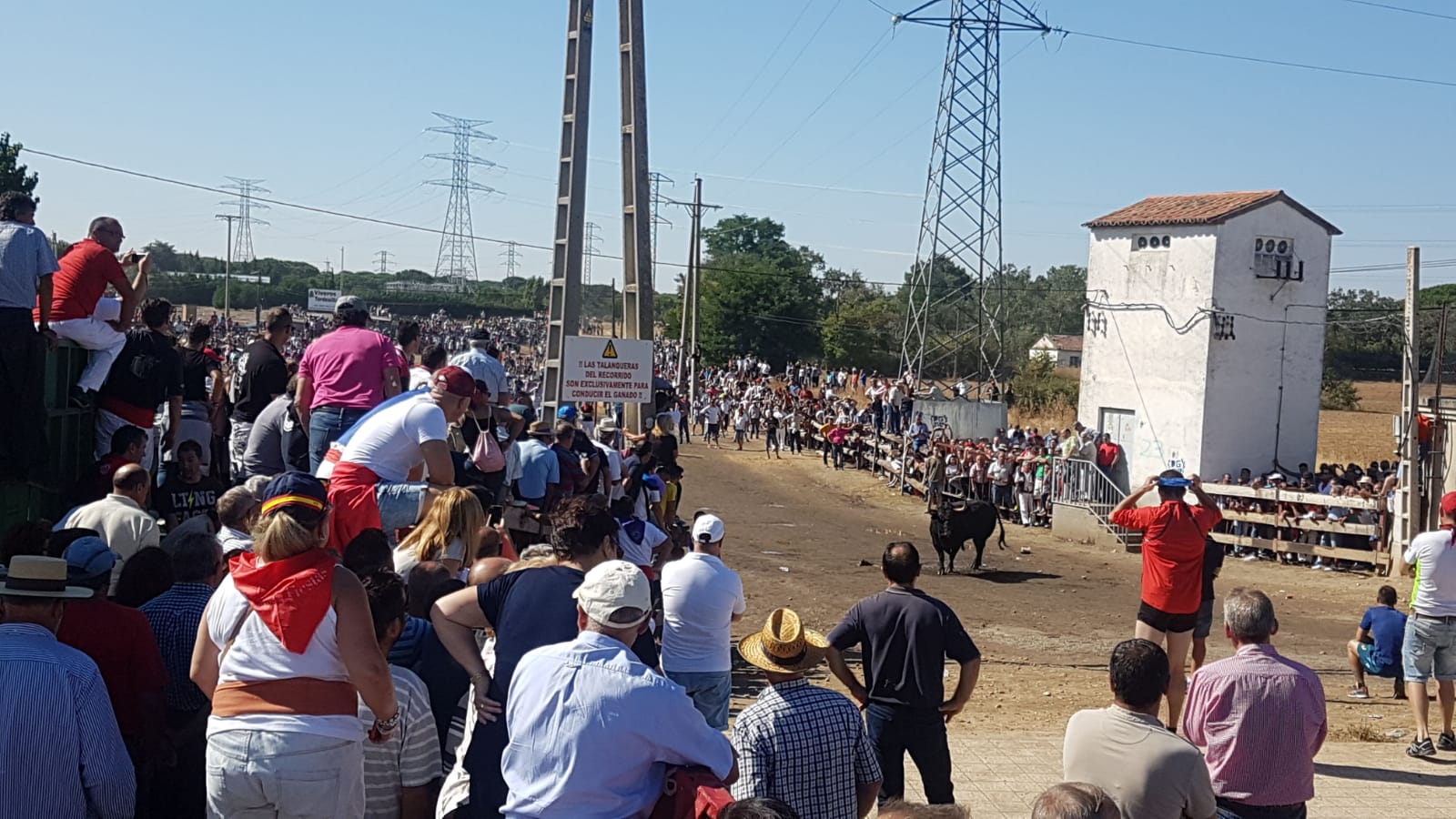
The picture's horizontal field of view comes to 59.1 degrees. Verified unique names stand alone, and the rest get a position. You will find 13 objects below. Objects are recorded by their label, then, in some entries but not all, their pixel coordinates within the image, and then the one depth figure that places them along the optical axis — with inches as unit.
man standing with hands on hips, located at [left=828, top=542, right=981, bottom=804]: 247.4
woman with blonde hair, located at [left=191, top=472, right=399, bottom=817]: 154.7
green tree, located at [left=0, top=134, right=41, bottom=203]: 1868.8
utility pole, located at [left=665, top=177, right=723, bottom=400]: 1818.5
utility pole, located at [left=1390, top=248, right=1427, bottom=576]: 792.9
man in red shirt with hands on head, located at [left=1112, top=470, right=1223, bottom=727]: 363.6
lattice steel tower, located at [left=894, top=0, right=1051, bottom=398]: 1429.6
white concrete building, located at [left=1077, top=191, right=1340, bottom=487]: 1150.3
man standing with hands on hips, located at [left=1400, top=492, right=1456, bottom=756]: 370.9
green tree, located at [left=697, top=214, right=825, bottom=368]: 3016.7
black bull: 788.6
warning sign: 573.6
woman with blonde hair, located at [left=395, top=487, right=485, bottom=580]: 236.4
